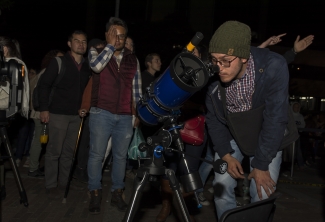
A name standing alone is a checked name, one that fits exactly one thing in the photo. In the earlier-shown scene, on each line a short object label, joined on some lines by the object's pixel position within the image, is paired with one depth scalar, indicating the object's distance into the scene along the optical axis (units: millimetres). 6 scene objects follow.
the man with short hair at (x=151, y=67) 7273
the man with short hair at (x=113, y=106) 5094
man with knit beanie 3127
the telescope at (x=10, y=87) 3894
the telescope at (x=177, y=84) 2838
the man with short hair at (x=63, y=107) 5926
